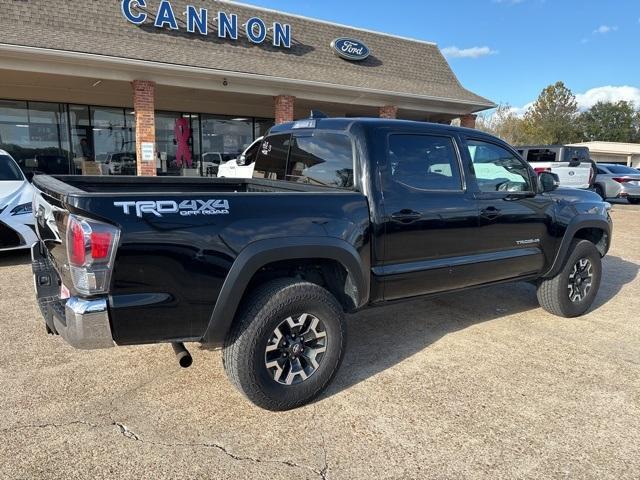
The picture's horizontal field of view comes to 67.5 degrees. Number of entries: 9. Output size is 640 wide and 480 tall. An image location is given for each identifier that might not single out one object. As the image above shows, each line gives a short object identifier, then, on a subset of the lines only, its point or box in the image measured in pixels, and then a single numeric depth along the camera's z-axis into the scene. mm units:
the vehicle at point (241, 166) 9910
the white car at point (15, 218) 6469
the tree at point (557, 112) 59781
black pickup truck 2537
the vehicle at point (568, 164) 15469
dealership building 11664
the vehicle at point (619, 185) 18141
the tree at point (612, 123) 67125
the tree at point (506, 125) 53750
